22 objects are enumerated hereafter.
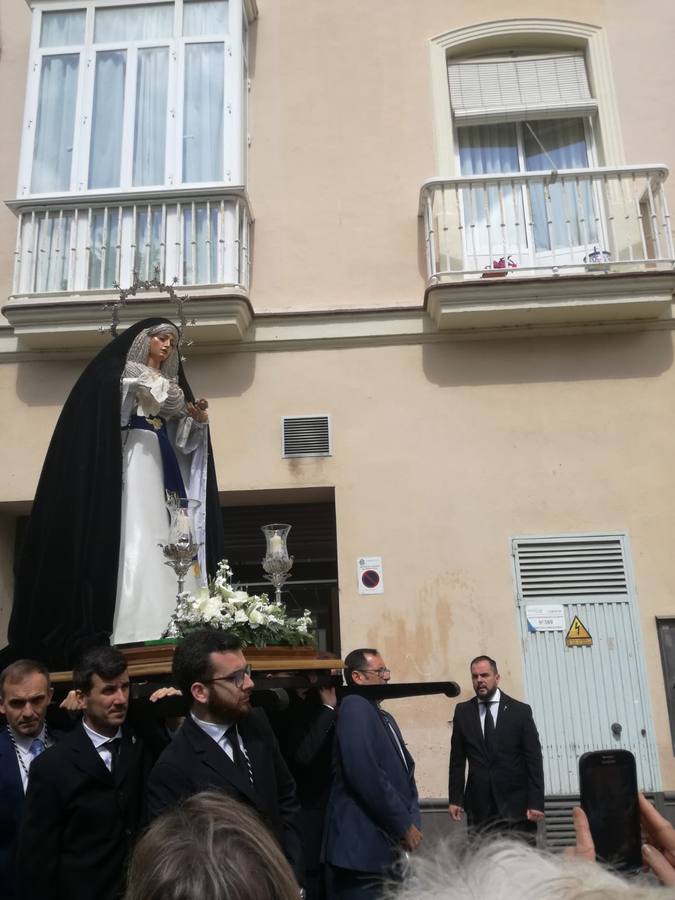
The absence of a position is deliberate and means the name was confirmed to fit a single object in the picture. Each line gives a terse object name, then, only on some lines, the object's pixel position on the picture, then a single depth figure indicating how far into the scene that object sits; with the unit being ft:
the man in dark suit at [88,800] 9.02
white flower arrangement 12.61
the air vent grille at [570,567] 24.67
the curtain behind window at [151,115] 28.37
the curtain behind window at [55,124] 28.50
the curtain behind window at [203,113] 28.17
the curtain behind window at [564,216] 27.71
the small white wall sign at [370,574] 24.91
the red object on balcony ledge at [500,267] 26.04
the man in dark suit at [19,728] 10.50
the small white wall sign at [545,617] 24.35
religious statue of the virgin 14.46
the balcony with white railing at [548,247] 25.76
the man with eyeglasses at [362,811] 12.07
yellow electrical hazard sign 24.16
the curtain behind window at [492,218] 27.61
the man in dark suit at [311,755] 13.57
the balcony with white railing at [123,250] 26.25
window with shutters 27.81
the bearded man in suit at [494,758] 17.72
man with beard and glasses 9.16
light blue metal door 23.35
